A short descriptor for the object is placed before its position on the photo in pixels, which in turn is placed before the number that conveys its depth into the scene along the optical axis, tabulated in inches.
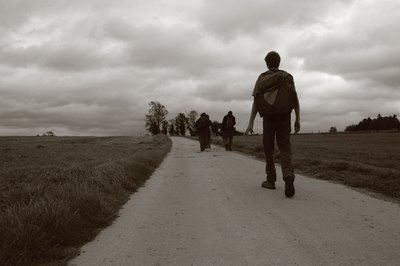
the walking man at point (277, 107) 261.9
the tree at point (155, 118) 5039.4
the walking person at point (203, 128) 868.6
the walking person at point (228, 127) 876.0
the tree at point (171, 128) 5534.5
